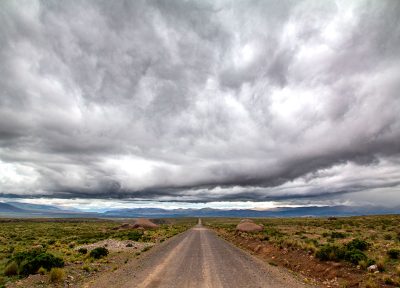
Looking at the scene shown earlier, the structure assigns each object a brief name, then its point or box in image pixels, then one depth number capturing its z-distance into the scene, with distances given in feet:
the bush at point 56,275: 51.99
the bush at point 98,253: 82.74
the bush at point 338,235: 116.20
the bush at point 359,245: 73.00
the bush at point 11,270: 56.13
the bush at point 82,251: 91.84
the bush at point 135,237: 152.60
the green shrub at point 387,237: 101.78
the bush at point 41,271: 56.35
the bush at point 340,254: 59.41
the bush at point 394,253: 61.42
